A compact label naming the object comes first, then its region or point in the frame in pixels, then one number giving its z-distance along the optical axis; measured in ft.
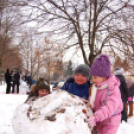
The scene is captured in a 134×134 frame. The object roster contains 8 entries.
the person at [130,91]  18.38
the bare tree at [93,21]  21.39
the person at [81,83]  6.93
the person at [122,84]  15.76
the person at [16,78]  29.30
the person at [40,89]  7.92
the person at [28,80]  35.84
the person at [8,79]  29.83
